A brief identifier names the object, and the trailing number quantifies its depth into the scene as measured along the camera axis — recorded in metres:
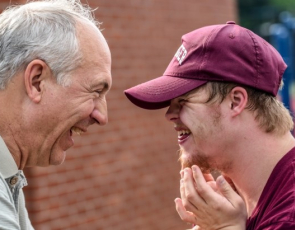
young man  2.63
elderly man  2.50
